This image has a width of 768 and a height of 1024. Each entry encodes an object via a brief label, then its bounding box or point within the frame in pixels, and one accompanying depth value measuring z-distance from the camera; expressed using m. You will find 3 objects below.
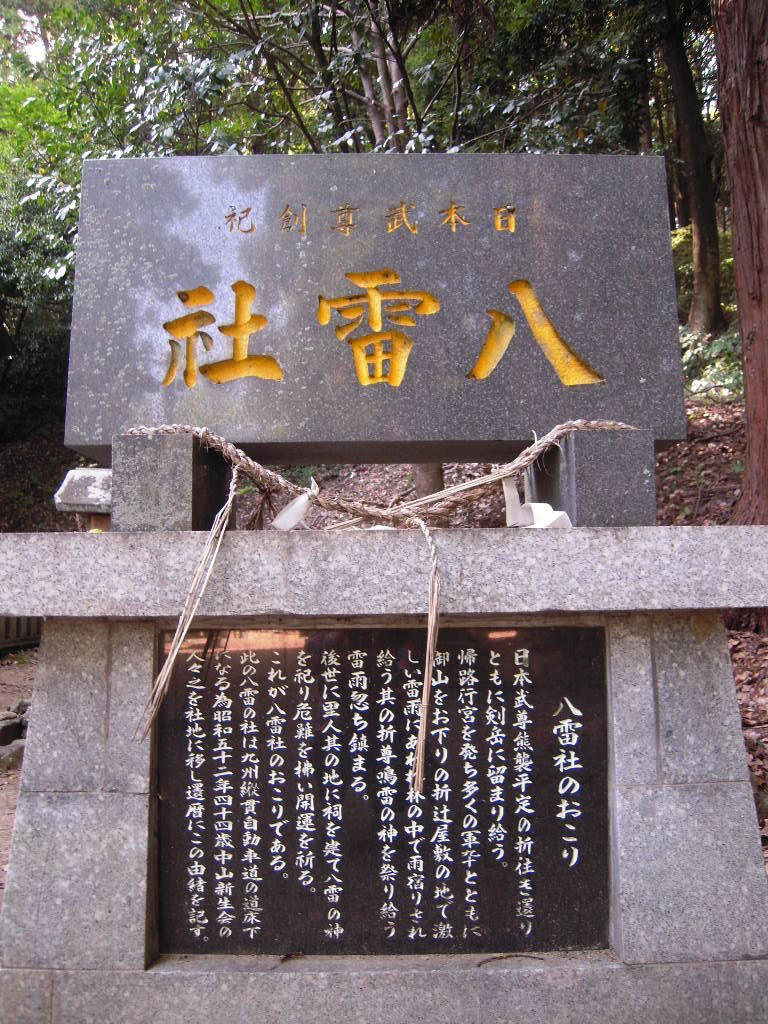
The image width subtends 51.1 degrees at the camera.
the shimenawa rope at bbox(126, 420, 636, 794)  2.27
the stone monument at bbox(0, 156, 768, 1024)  2.30
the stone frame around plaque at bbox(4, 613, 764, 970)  2.32
